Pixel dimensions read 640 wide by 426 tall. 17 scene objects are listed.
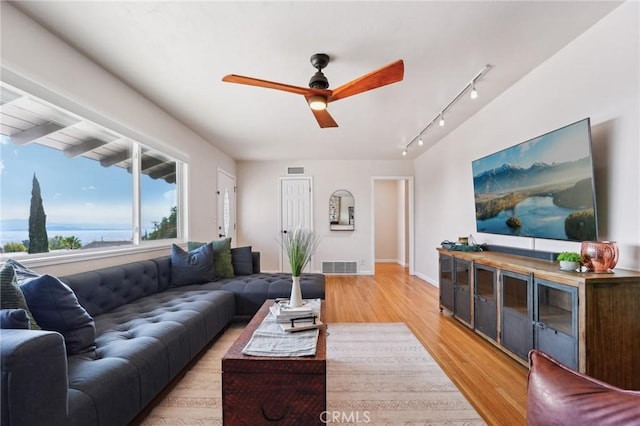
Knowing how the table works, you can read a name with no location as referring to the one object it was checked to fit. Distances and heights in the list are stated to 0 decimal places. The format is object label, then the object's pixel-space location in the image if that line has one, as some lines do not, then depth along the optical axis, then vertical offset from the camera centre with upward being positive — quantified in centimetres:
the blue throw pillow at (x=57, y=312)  148 -49
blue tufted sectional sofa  99 -71
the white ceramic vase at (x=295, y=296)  196 -54
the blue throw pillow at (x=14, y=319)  114 -40
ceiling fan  189 +95
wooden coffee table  135 -83
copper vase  173 -25
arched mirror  618 +19
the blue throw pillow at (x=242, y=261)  367 -55
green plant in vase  190 -26
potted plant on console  185 -30
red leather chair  58 -41
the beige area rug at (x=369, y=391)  165 -116
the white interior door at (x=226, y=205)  523 +28
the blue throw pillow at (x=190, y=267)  311 -54
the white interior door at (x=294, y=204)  617 +30
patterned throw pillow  135 -35
